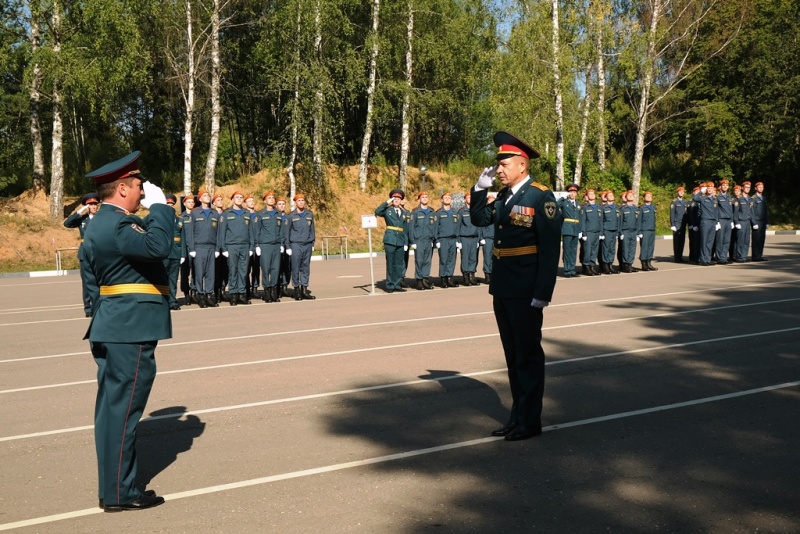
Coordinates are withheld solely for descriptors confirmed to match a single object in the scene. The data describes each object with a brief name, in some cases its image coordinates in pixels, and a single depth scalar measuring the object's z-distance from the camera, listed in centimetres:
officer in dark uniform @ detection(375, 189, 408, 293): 1881
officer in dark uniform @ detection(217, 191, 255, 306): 1719
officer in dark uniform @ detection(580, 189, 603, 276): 2152
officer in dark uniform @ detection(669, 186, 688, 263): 2452
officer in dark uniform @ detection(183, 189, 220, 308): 1711
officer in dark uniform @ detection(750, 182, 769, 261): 2381
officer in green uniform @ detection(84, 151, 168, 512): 527
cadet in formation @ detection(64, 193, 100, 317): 1327
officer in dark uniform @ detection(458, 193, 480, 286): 2003
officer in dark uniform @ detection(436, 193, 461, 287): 1981
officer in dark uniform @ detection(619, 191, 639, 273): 2222
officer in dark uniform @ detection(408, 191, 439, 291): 1953
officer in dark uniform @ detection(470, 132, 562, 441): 658
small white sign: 1840
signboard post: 1836
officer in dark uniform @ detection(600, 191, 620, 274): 2186
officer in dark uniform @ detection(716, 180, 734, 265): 2325
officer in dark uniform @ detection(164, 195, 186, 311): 1584
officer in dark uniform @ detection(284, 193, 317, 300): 1784
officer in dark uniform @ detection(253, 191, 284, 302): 1758
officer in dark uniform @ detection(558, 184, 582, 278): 2116
